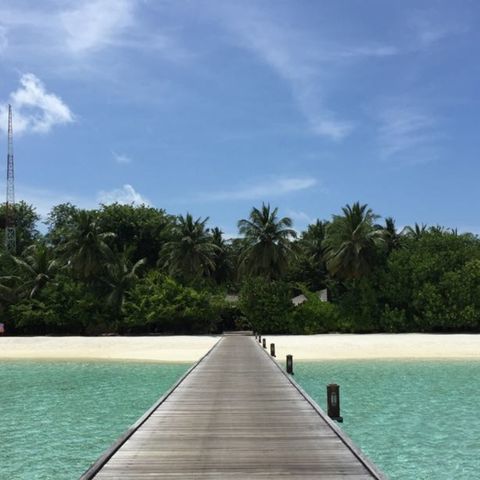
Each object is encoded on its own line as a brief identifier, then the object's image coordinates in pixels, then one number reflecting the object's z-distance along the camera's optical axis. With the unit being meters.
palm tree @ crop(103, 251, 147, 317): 55.69
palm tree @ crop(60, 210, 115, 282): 55.94
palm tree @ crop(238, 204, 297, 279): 56.00
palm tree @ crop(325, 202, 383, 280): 54.00
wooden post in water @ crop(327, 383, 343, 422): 13.37
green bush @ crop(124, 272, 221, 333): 54.06
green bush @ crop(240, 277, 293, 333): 53.41
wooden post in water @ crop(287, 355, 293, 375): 21.58
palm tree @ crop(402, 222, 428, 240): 72.78
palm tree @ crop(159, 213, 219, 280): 57.31
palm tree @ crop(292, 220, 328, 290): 77.81
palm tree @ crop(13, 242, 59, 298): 57.56
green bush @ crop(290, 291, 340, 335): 53.97
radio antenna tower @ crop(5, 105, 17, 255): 70.75
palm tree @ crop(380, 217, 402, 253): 65.62
